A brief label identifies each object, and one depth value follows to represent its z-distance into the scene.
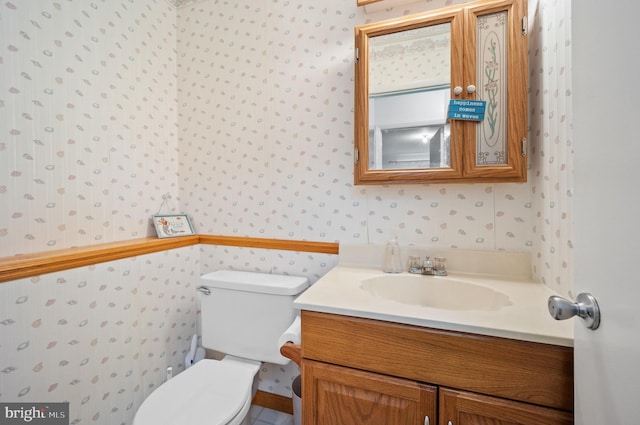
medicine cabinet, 1.00
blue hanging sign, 1.04
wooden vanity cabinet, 0.65
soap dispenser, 1.19
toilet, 1.00
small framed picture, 1.53
